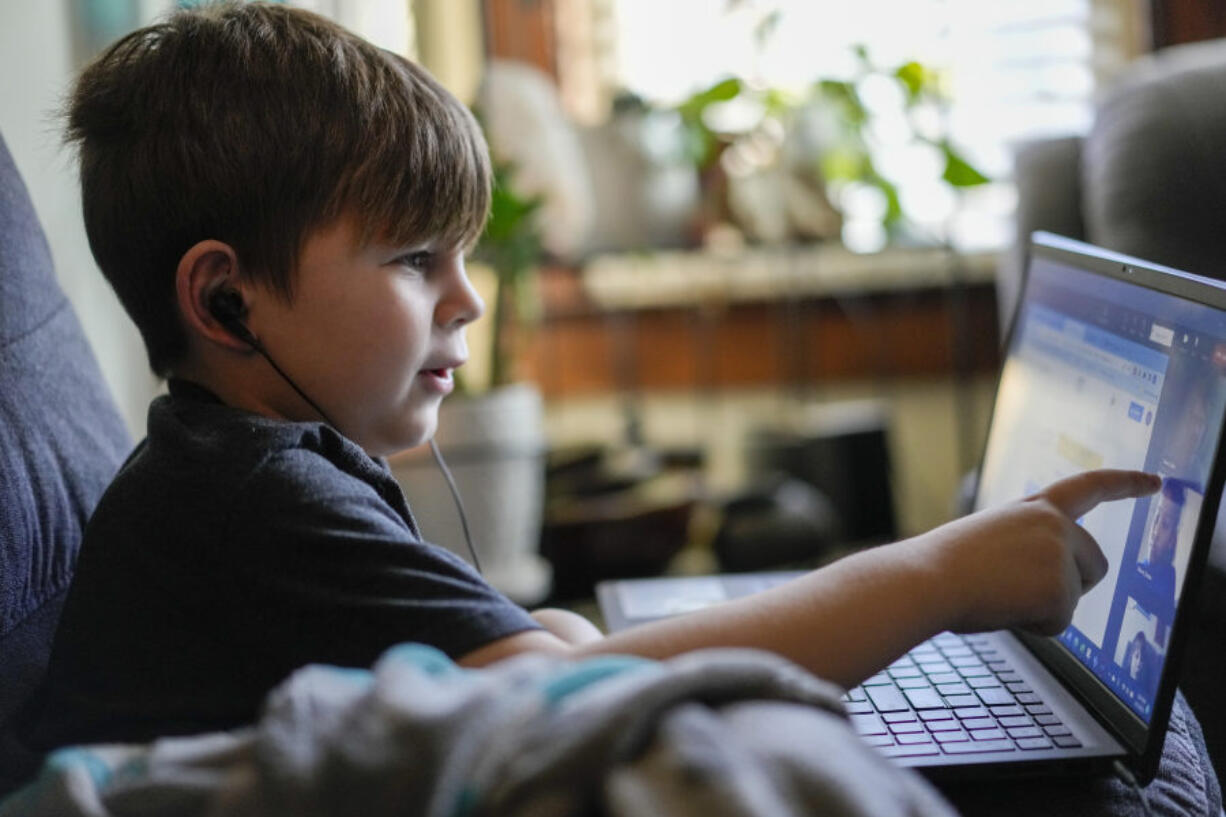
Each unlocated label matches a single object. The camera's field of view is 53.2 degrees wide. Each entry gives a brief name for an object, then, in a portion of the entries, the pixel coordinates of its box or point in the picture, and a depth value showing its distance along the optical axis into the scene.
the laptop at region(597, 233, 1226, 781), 0.64
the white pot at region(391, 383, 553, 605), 2.02
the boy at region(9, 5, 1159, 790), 0.63
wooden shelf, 2.82
